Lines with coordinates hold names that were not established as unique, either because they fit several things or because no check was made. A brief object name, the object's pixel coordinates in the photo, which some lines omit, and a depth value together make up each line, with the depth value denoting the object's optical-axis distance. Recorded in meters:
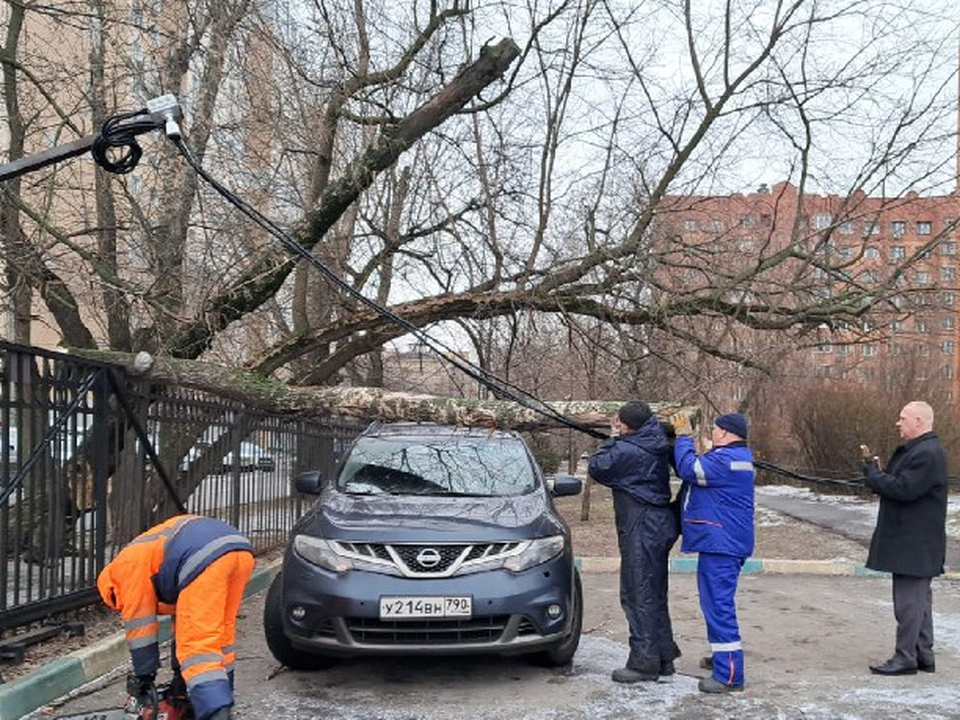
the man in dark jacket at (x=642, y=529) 5.79
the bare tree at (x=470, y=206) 10.98
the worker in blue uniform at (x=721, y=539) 5.56
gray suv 5.38
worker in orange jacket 3.98
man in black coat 6.01
